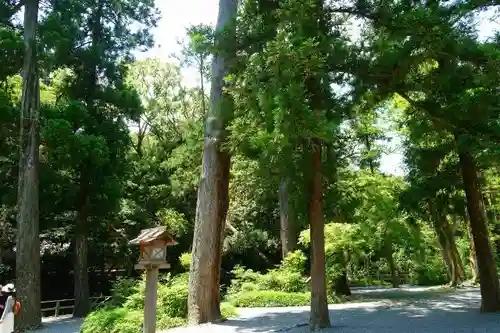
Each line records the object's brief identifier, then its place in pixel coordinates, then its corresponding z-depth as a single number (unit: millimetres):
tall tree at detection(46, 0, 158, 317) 16922
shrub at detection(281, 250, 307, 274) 17547
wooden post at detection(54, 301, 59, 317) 18266
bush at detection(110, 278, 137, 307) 13853
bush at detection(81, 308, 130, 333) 10633
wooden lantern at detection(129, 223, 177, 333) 7930
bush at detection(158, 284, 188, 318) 11922
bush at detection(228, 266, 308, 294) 17000
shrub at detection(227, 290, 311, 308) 15273
